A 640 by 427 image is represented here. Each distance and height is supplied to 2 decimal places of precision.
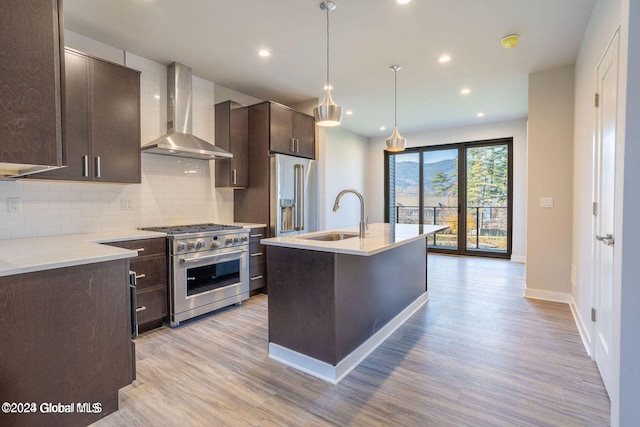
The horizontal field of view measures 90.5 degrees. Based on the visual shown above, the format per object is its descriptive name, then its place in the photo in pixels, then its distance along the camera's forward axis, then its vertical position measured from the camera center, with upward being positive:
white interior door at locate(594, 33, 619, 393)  1.93 +0.03
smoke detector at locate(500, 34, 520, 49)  2.99 +1.60
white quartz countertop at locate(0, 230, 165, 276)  1.53 -0.24
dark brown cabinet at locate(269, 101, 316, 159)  4.16 +1.08
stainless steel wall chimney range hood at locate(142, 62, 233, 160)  3.45 +1.06
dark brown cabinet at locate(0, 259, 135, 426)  1.47 -0.68
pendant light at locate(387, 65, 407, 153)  3.85 +0.81
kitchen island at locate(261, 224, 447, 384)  2.11 -0.67
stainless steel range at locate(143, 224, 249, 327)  3.03 -0.61
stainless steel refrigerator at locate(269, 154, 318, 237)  4.07 +0.19
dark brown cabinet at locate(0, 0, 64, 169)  1.35 +0.57
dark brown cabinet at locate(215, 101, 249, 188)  4.07 +0.88
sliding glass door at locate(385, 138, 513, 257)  6.43 +0.33
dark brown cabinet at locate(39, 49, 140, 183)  2.62 +0.79
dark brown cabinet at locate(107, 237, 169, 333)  2.83 -0.64
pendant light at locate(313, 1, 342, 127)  2.60 +0.81
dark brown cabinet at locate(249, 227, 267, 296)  3.88 -0.66
